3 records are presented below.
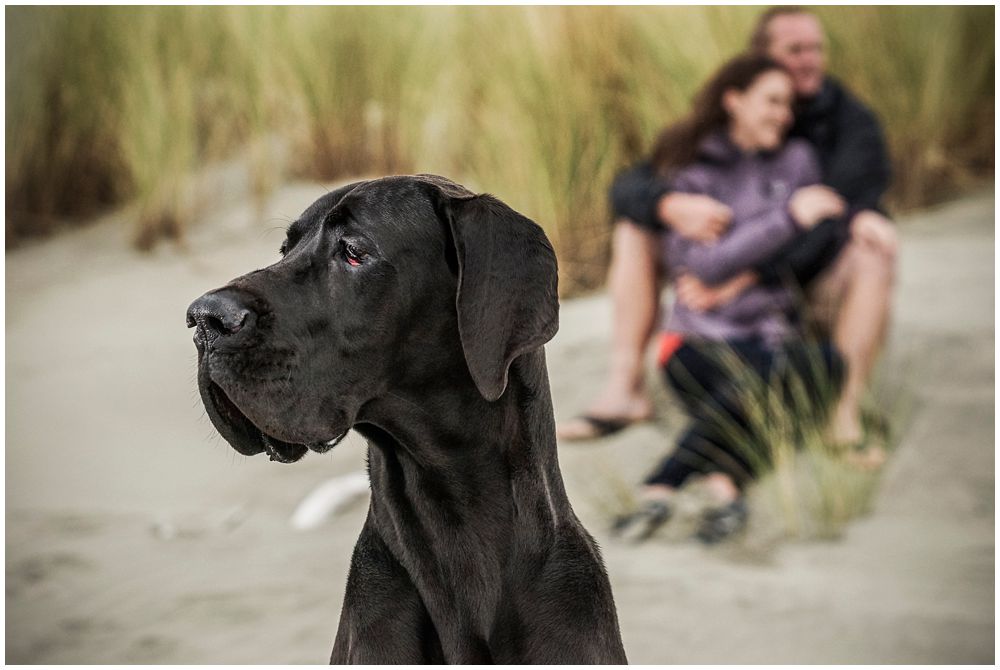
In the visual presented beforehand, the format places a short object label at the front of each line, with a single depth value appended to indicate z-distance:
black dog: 2.69
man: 10.12
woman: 10.03
